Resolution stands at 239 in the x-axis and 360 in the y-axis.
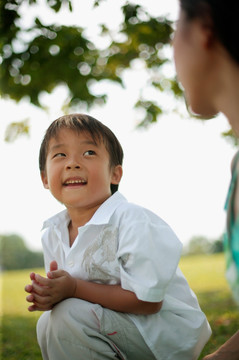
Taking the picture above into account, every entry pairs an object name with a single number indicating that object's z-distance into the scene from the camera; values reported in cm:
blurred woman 119
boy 181
